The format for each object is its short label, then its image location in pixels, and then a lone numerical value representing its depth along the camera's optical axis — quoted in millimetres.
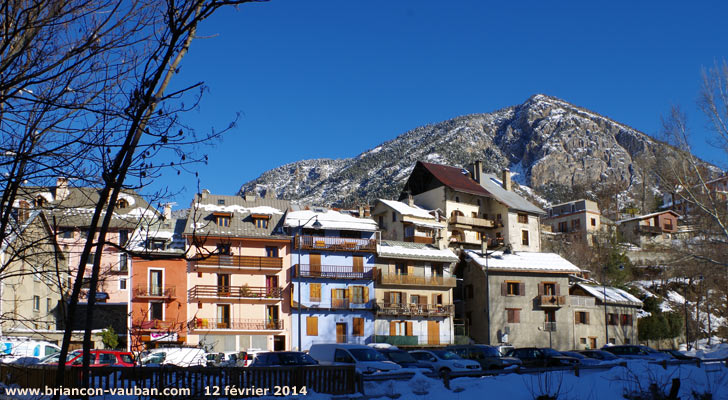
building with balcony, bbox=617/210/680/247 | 109375
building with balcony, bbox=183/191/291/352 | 51156
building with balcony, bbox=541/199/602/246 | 100688
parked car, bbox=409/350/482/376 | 30797
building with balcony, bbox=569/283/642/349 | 61506
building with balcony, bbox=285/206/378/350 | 54438
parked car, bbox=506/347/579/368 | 35125
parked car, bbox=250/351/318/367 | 26000
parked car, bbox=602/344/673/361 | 40056
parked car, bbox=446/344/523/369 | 34000
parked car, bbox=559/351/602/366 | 34953
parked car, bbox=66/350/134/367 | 25781
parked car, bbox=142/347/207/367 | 29219
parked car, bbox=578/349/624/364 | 38500
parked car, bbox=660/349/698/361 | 40997
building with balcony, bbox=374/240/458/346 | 56744
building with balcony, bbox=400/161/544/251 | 79875
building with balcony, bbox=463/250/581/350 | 58844
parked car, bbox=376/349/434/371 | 29781
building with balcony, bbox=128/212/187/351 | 48844
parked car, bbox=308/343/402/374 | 26109
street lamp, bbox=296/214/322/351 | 48347
